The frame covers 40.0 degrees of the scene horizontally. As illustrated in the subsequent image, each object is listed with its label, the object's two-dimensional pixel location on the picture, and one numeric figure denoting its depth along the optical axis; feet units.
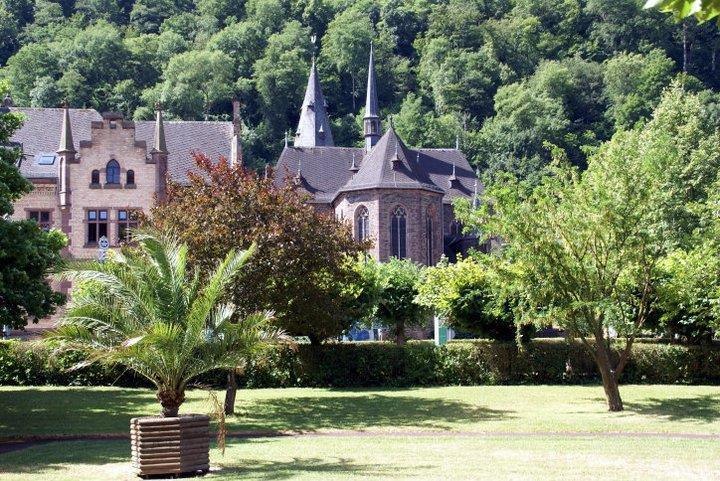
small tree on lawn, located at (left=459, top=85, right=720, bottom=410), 93.56
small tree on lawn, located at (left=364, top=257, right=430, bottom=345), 149.89
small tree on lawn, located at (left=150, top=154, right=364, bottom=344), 92.84
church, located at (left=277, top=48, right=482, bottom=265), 248.11
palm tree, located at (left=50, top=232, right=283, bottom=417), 59.31
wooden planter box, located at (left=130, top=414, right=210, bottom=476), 56.39
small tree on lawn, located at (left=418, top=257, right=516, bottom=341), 128.57
